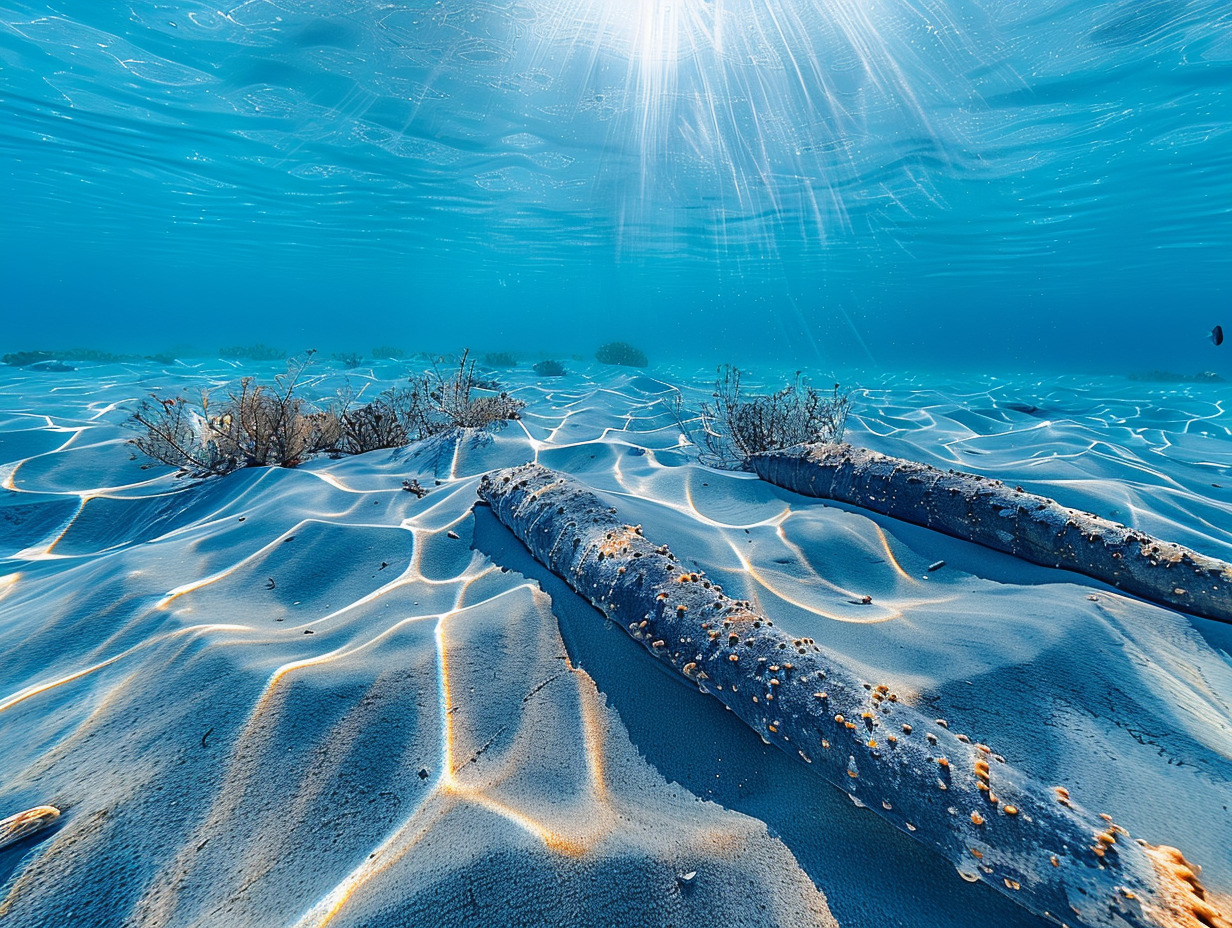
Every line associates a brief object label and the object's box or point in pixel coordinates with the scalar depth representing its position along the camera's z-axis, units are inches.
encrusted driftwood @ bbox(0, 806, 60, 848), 51.1
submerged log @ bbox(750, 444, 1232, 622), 95.7
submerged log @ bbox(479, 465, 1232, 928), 44.8
